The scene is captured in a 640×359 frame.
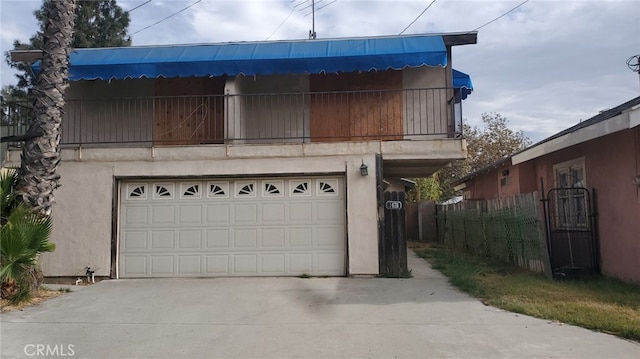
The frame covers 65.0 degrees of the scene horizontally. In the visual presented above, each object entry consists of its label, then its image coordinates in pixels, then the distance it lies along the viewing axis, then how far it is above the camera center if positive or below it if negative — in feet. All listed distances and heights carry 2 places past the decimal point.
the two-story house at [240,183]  34.09 +2.43
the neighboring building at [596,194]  28.30 +1.05
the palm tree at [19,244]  25.35 -1.10
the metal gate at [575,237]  32.35 -1.80
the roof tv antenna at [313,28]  47.30 +17.81
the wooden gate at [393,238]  33.55 -1.59
